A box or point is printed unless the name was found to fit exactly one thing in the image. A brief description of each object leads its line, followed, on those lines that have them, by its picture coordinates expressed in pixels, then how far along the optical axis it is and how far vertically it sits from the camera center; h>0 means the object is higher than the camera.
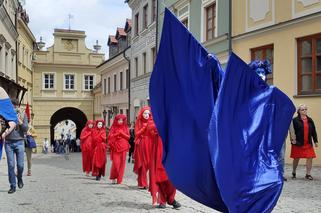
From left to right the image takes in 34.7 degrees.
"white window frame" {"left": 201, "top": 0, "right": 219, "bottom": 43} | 22.30 +4.20
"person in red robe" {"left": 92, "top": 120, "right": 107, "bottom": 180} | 13.78 -0.92
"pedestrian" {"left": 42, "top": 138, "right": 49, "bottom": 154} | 48.84 -3.01
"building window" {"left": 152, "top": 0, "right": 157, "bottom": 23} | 31.72 +6.57
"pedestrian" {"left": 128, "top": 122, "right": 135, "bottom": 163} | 21.38 -1.22
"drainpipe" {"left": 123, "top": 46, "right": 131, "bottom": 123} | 38.25 +4.24
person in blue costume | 4.25 -0.09
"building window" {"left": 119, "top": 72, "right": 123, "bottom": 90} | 41.88 +2.73
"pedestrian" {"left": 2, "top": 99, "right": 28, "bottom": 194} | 9.83 -0.68
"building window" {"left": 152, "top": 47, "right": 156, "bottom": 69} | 31.87 +3.94
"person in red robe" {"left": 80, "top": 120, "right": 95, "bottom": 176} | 15.05 -0.89
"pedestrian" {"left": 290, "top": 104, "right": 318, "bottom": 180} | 11.91 -0.49
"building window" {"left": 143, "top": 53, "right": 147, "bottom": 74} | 33.97 +3.53
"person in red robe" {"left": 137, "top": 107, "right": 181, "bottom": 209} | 8.17 -1.04
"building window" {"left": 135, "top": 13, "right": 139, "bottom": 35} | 36.81 +6.64
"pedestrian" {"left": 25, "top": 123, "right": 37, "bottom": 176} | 14.30 -0.96
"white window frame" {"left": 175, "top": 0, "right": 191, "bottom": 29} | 24.48 +5.32
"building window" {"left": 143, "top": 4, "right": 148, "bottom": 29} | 34.23 +6.73
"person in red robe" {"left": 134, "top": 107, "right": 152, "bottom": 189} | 9.85 -0.56
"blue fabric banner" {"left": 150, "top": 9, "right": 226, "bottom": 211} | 4.46 +0.10
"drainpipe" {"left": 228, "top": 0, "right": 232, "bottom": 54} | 19.55 +3.27
